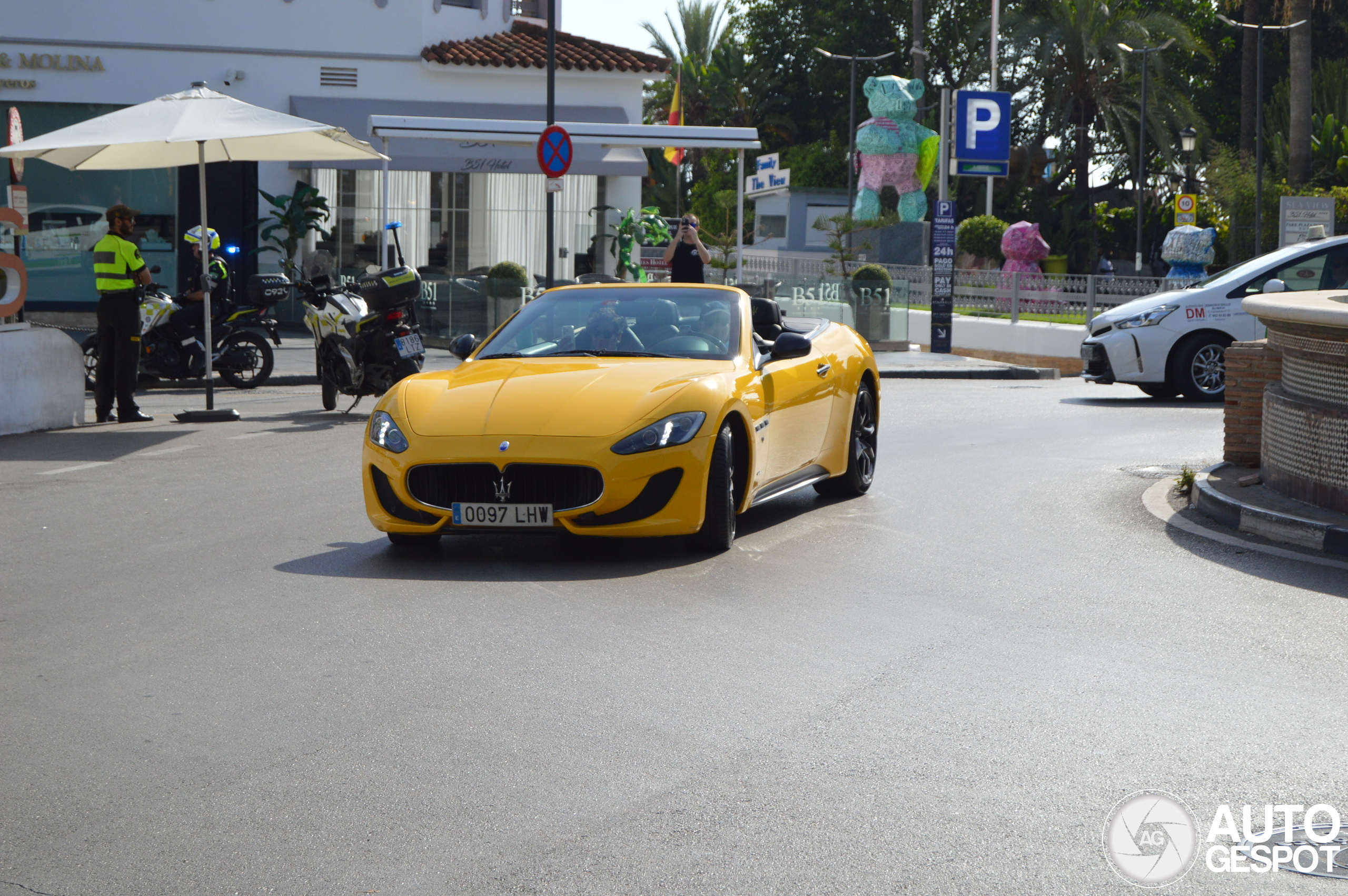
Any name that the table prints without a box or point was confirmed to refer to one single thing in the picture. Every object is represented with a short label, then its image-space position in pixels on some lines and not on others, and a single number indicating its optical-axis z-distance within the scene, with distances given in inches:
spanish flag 1812.3
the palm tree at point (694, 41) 3031.5
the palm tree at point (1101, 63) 2374.5
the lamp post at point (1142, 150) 2062.7
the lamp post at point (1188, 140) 1881.2
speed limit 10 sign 1622.8
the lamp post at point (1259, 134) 1552.7
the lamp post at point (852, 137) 2421.3
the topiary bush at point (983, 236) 2058.3
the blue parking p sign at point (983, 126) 1727.4
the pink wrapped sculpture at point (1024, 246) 1919.3
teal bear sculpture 2247.8
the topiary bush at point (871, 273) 1034.7
